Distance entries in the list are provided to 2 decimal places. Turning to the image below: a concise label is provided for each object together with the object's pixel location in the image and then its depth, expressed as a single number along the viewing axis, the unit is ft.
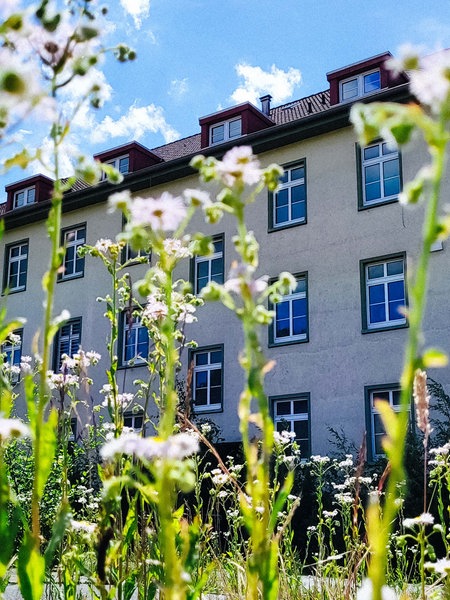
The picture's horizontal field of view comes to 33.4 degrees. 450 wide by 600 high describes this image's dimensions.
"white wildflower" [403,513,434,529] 7.15
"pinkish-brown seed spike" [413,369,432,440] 5.81
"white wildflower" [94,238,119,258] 10.48
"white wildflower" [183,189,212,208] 3.87
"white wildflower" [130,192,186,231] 3.61
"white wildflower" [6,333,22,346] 19.59
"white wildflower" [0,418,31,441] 3.18
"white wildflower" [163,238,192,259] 8.34
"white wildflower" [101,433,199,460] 3.00
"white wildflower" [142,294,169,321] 9.50
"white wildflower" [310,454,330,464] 21.49
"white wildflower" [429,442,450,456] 13.86
